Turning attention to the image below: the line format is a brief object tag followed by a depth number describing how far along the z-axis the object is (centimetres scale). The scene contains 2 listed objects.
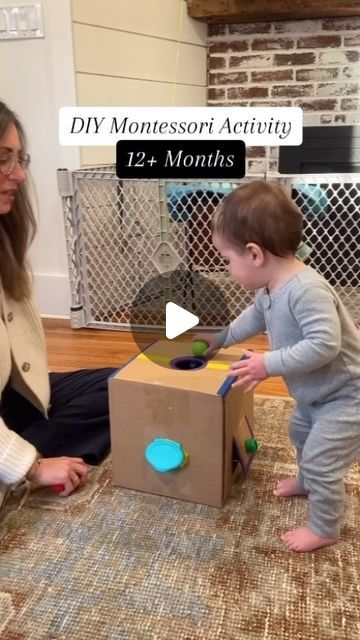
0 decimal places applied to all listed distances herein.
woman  93
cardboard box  93
